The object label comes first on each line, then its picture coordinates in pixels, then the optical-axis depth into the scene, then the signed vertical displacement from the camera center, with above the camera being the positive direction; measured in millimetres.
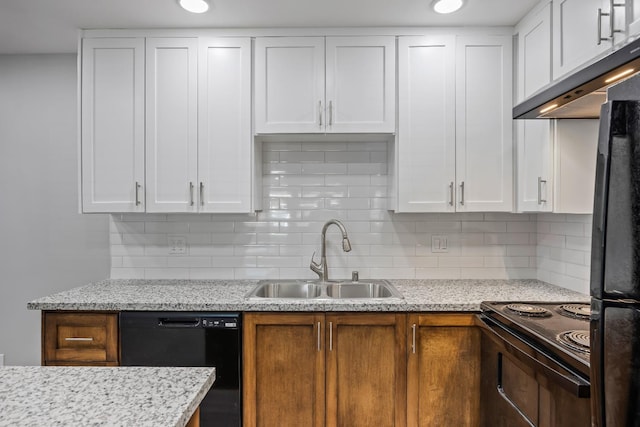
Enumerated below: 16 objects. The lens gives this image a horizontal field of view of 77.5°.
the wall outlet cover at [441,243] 2596 -203
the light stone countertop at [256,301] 1938 -447
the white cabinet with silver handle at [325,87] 2291 +716
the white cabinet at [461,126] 2287 +493
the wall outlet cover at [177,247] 2623 -235
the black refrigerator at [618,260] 703 -87
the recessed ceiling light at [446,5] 2053 +1078
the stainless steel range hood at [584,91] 1095 +425
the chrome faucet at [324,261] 2453 -312
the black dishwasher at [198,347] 1934 -665
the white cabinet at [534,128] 1980 +445
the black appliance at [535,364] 1240 -538
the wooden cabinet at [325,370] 1941 -773
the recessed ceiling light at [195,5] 2051 +1074
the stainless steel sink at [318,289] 2480 -483
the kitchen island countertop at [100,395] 787 -412
